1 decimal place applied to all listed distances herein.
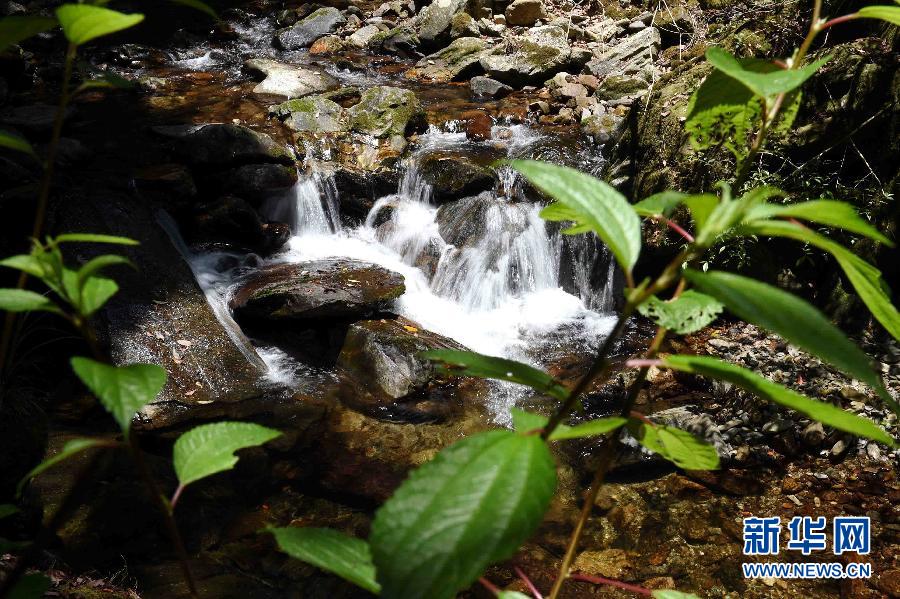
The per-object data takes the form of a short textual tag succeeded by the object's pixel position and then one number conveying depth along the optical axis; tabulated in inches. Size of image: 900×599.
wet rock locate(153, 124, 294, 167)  298.0
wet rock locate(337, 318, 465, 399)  215.6
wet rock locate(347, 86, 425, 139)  364.2
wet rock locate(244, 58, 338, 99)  404.8
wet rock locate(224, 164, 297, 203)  301.4
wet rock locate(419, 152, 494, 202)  321.7
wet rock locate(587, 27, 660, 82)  409.4
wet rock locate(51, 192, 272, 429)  198.4
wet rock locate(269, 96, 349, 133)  360.2
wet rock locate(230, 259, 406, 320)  240.4
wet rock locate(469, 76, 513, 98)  431.5
